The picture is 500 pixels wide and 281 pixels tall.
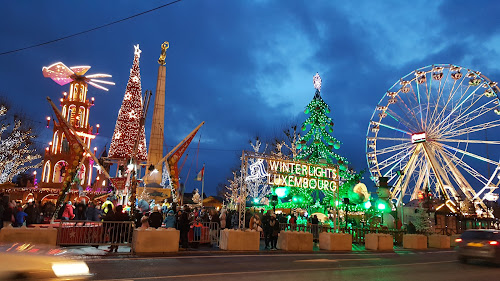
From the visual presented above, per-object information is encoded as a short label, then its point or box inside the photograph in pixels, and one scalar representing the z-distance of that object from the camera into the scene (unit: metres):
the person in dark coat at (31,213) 18.00
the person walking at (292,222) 20.22
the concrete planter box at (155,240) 13.16
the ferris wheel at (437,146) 32.06
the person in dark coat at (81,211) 18.66
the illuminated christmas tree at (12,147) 36.91
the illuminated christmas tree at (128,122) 35.62
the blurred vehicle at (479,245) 12.69
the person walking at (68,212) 18.18
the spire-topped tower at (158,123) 33.81
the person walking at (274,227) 17.30
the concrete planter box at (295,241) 16.92
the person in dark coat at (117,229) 13.46
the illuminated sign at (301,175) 21.14
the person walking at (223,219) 18.45
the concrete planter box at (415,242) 21.35
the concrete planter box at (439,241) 23.17
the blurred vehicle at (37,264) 4.99
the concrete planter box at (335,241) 17.86
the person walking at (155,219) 15.08
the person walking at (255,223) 18.42
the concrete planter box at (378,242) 19.08
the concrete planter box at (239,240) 15.57
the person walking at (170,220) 16.14
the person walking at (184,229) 15.26
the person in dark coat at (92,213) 17.23
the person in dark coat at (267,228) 17.41
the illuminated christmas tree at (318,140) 39.22
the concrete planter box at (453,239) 25.29
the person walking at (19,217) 16.22
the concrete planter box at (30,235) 11.88
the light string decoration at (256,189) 51.09
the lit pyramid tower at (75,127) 46.91
